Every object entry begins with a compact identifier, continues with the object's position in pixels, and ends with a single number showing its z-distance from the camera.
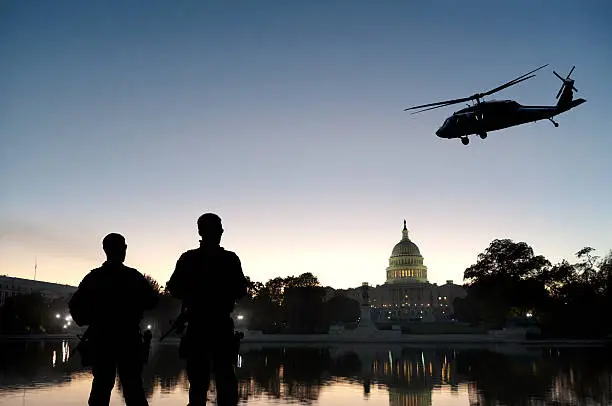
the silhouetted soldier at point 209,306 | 6.71
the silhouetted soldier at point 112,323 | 6.95
